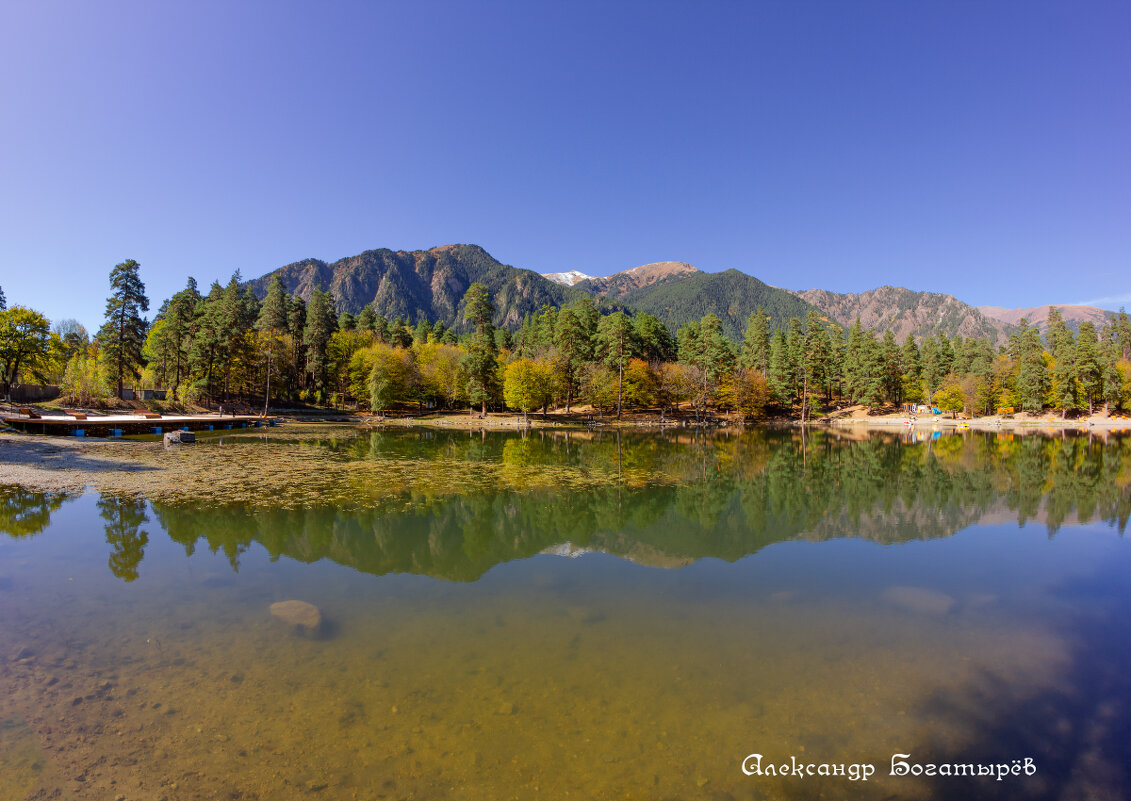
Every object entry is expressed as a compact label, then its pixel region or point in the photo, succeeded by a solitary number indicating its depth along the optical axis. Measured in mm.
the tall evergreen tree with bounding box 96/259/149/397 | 50312
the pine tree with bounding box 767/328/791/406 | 79625
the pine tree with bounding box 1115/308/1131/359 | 93750
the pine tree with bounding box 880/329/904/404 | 84188
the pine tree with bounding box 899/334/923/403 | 89438
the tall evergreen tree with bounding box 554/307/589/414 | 67562
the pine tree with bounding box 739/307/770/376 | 87375
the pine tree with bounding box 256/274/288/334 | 66188
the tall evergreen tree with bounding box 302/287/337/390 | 70062
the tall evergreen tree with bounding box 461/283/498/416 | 63781
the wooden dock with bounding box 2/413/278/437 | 34406
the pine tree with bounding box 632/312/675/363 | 83188
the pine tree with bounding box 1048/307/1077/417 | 73794
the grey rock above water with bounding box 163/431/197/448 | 31061
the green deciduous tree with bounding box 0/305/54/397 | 48531
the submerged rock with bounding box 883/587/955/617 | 9452
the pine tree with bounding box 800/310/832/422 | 76375
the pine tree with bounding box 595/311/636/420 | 66269
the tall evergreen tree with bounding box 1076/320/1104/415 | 71625
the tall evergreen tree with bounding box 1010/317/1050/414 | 75812
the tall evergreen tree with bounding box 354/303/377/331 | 85369
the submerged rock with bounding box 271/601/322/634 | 8156
